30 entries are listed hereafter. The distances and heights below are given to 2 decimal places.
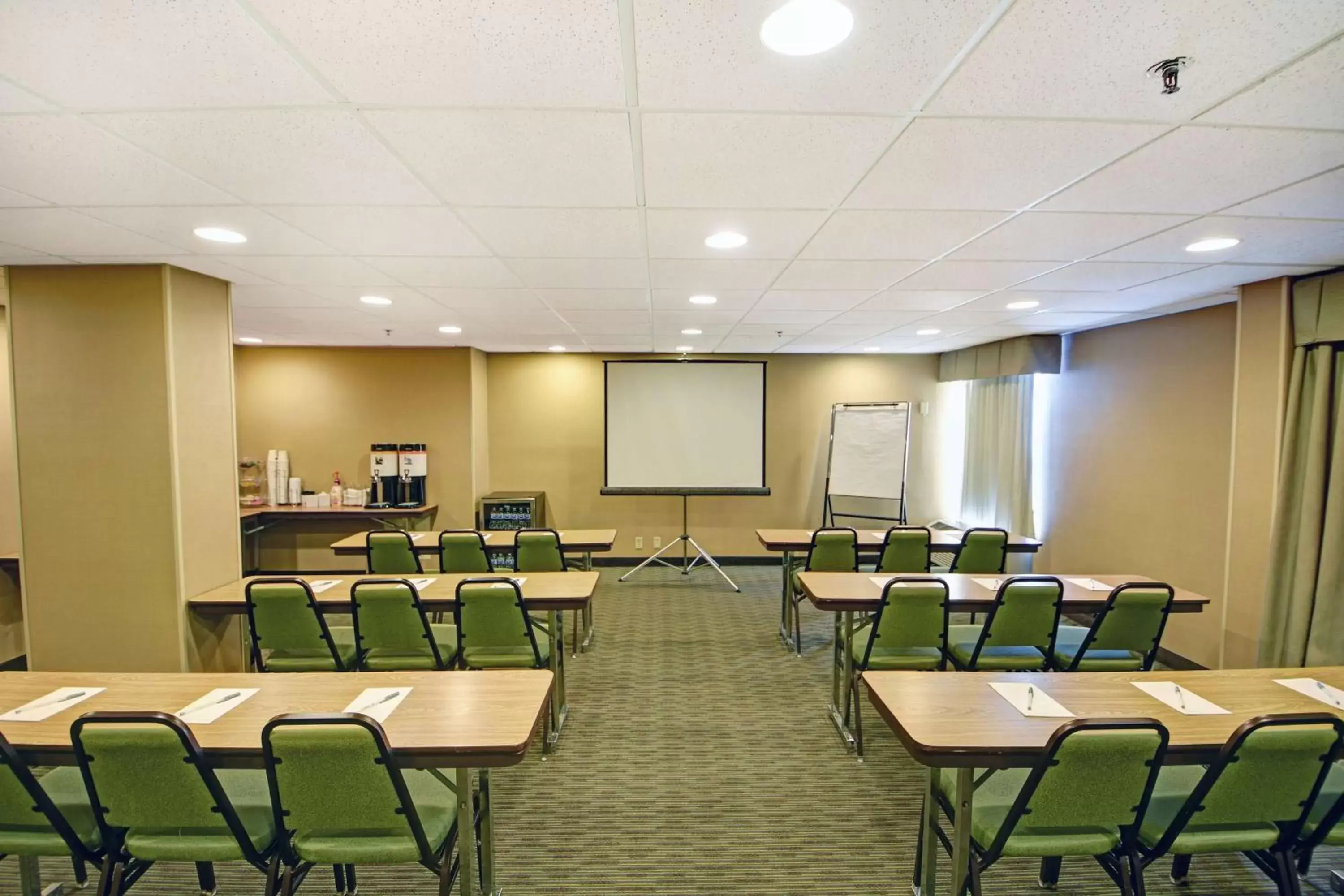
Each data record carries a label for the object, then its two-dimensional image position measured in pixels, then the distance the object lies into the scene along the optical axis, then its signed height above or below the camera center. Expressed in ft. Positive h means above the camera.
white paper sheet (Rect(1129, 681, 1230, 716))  6.60 -3.37
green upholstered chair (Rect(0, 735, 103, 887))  5.49 -4.30
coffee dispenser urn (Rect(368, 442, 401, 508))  20.67 -2.01
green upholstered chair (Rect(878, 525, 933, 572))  14.15 -3.19
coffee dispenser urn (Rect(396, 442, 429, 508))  20.72 -1.88
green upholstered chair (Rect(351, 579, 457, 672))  9.73 -3.71
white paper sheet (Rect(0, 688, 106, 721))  6.38 -3.40
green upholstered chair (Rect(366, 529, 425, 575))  13.39 -3.23
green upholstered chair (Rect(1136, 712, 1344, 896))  5.29 -3.66
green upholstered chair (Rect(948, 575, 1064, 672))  9.87 -3.69
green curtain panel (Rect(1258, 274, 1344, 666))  10.03 -1.36
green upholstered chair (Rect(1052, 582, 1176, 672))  9.59 -3.56
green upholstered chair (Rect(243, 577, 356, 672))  9.73 -3.74
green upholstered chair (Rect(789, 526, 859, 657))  14.47 -3.31
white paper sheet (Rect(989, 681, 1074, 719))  6.54 -3.39
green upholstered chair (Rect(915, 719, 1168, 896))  5.27 -3.68
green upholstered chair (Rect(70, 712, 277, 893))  5.23 -3.78
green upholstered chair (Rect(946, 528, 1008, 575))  13.80 -3.12
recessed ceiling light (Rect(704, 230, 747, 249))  8.09 +2.73
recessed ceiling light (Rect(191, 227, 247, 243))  8.02 +2.72
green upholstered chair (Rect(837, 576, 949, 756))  9.91 -3.73
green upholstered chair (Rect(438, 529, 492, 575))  13.74 -3.26
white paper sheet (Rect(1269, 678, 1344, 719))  6.89 -3.36
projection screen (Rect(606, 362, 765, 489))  21.99 -0.01
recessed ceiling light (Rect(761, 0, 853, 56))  3.61 +2.68
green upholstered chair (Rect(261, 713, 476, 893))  5.27 -3.78
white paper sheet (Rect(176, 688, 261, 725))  6.34 -3.40
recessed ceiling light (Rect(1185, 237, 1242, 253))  8.29 +2.78
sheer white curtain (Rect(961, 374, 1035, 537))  18.85 -1.07
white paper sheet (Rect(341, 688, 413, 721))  6.52 -3.42
